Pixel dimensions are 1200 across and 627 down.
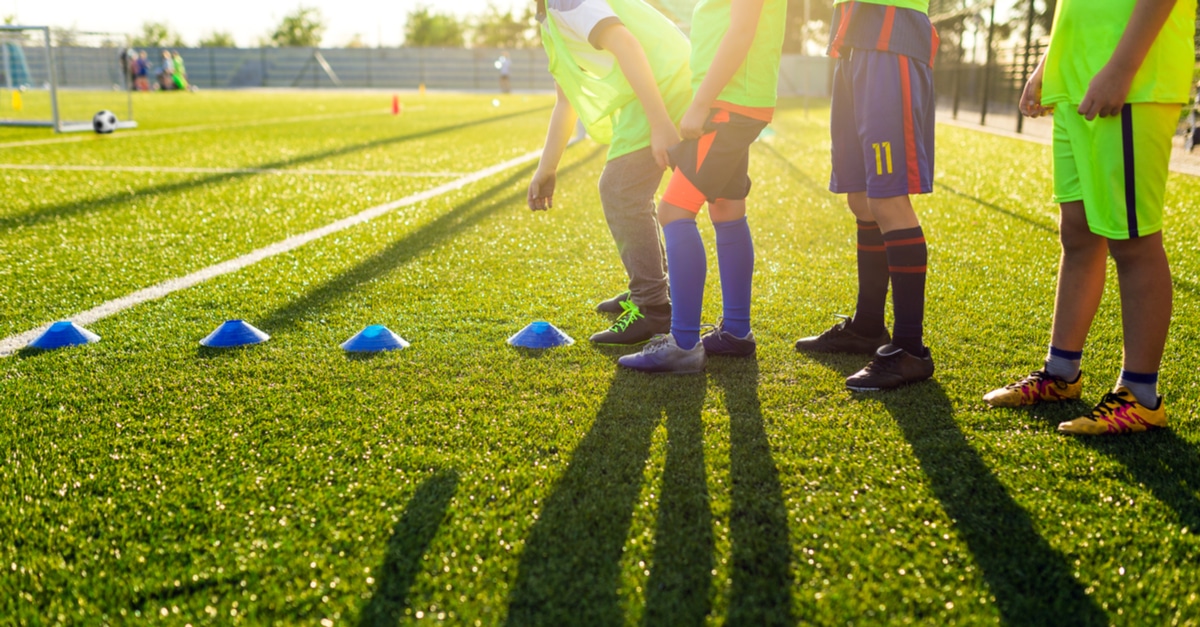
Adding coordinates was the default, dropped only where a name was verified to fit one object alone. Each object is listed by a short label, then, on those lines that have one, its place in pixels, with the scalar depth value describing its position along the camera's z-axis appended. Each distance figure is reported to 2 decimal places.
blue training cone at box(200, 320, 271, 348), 3.28
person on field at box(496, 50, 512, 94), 39.31
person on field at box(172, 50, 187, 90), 38.97
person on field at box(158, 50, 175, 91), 38.00
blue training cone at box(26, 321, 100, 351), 3.24
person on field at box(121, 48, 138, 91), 20.18
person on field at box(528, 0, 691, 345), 3.00
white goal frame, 14.45
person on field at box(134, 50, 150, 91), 36.75
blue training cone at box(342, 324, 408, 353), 3.23
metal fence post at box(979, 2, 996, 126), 16.17
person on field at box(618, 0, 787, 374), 2.83
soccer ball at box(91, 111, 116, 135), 14.12
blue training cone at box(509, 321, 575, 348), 3.32
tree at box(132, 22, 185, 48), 63.43
